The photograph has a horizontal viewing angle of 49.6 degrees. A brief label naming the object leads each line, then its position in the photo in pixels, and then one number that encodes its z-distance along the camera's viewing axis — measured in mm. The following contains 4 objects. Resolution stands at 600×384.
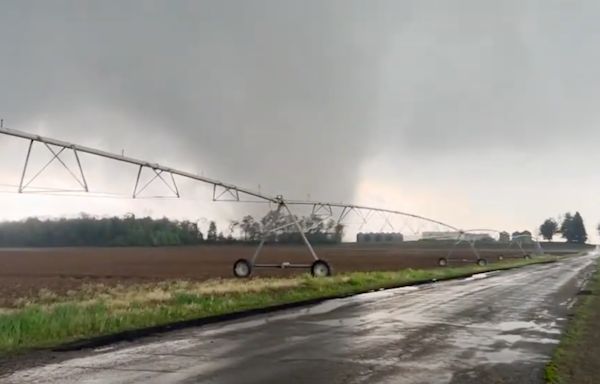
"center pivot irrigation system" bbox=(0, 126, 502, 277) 29355
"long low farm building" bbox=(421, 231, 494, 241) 89250
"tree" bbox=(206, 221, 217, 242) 191725
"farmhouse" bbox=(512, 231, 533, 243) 115725
